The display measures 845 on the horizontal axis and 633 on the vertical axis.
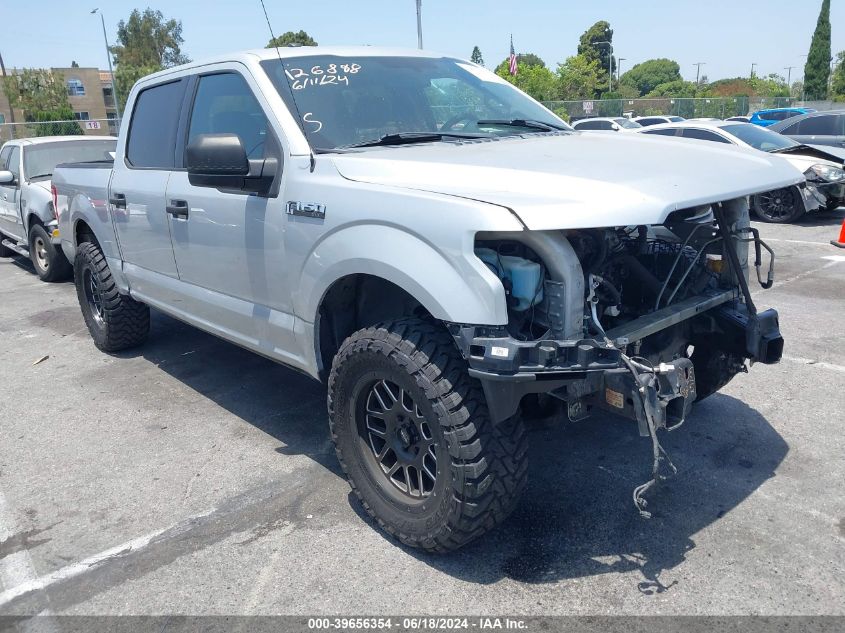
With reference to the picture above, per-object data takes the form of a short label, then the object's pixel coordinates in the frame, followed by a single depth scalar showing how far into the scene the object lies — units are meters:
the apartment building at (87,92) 66.62
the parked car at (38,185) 8.90
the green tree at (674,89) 76.00
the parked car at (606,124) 21.05
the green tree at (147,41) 65.81
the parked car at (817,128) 14.41
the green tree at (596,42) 86.56
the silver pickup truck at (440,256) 2.65
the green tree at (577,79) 53.75
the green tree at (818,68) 58.56
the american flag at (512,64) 34.70
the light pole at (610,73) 79.57
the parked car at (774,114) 29.65
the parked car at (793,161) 10.77
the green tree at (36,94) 48.48
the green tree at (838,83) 58.16
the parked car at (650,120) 24.20
